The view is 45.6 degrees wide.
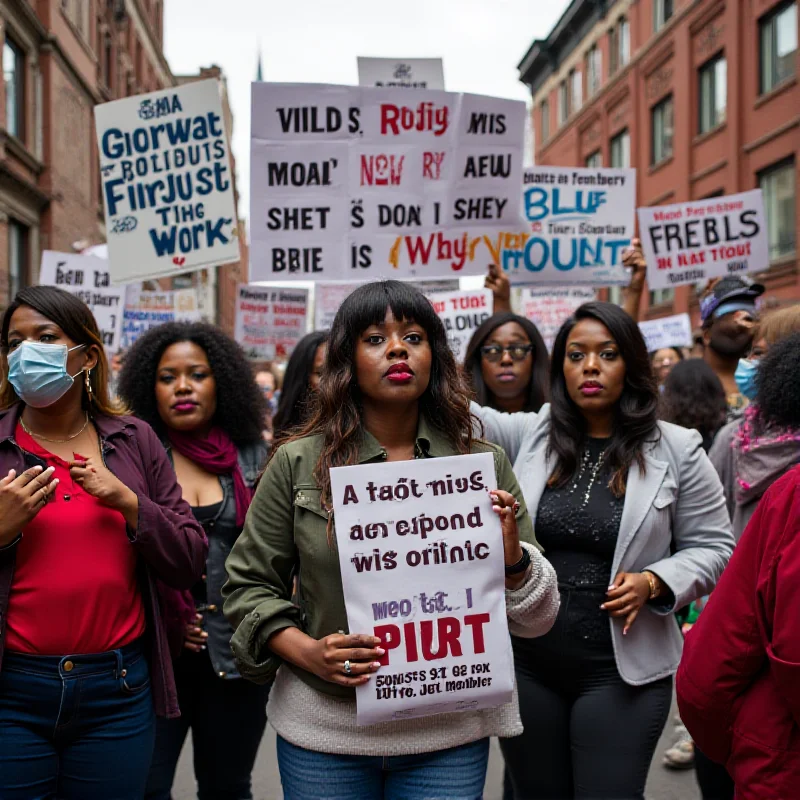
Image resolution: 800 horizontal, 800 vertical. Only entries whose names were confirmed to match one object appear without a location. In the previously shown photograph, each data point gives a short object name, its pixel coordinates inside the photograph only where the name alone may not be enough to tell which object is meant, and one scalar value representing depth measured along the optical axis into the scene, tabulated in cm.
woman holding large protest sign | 233
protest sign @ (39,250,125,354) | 861
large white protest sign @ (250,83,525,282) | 571
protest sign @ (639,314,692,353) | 1188
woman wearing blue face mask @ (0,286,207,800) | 254
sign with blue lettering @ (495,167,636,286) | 693
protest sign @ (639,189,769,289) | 805
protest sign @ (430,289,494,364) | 824
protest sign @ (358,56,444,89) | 718
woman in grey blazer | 301
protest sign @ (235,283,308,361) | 1005
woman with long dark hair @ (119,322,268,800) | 346
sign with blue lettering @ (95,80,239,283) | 582
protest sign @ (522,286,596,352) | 1102
